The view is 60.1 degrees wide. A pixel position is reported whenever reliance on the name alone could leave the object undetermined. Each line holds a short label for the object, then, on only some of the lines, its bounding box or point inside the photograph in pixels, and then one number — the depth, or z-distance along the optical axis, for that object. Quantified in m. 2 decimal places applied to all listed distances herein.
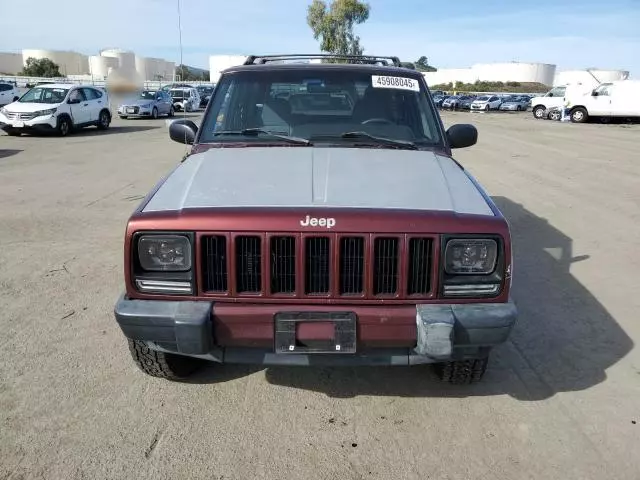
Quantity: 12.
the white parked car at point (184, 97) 32.75
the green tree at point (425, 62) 115.60
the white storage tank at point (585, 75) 82.88
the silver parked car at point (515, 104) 47.03
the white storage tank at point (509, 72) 109.25
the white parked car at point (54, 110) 17.38
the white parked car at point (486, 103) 45.75
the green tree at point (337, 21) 62.03
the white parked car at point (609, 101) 28.16
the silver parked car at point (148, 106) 27.30
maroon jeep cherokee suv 2.67
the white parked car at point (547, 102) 34.62
